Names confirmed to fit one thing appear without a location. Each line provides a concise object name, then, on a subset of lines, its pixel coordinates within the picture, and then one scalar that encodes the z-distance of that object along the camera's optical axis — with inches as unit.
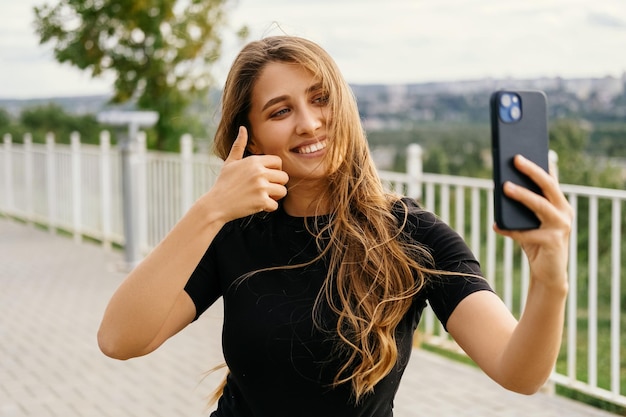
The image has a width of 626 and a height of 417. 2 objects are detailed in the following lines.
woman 72.7
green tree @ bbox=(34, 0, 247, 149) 477.4
